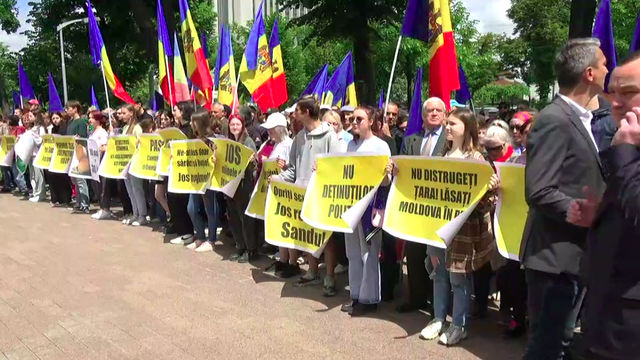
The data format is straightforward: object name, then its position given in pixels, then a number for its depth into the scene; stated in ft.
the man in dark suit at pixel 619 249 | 6.51
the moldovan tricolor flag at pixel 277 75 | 33.55
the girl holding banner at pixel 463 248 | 15.35
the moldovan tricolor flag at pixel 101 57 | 38.63
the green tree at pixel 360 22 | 65.31
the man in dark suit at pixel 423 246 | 17.76
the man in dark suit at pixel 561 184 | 9.80
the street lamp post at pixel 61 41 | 83.20
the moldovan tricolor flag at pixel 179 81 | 36.83
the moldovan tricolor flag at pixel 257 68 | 32.53
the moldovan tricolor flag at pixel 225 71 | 33.71
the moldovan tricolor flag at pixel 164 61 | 37.91
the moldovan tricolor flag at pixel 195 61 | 35.25
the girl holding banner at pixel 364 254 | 18.13
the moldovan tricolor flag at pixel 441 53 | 19.46
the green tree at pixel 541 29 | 120.16
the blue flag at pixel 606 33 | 21.25
